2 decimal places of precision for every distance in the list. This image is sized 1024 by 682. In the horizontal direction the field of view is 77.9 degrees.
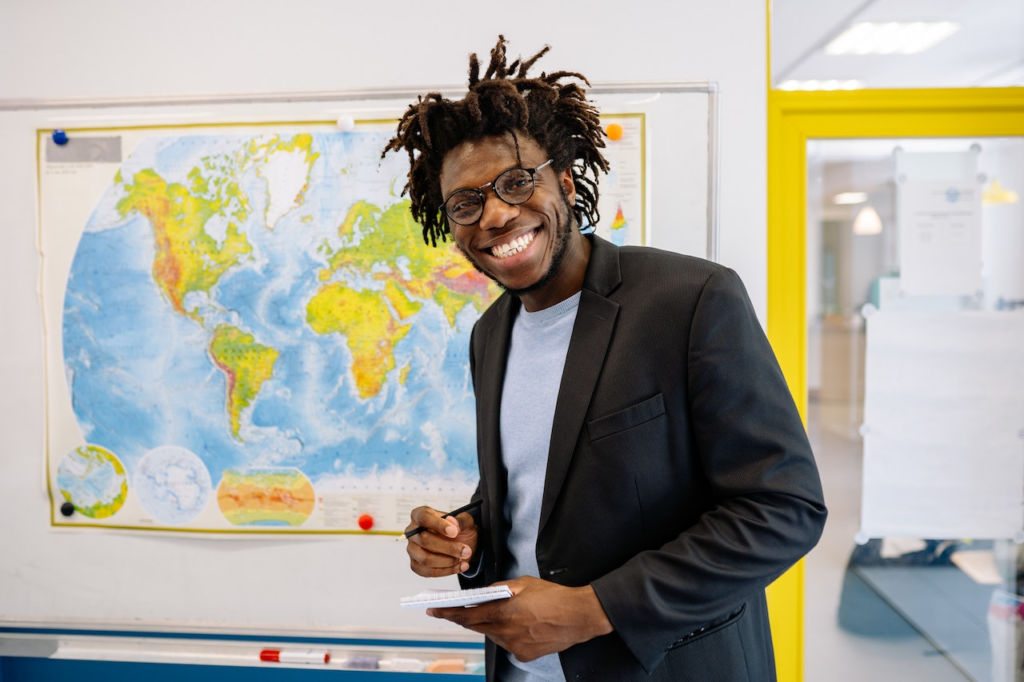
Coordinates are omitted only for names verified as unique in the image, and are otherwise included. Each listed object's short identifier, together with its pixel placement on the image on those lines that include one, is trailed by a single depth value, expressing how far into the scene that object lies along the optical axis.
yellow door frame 1.86
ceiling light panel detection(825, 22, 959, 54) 2.89
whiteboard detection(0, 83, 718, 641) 1.87
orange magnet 1.79
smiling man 0.97
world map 1.88
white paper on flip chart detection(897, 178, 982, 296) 1.88
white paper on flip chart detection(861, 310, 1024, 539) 1.87
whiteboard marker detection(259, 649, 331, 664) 1.94
